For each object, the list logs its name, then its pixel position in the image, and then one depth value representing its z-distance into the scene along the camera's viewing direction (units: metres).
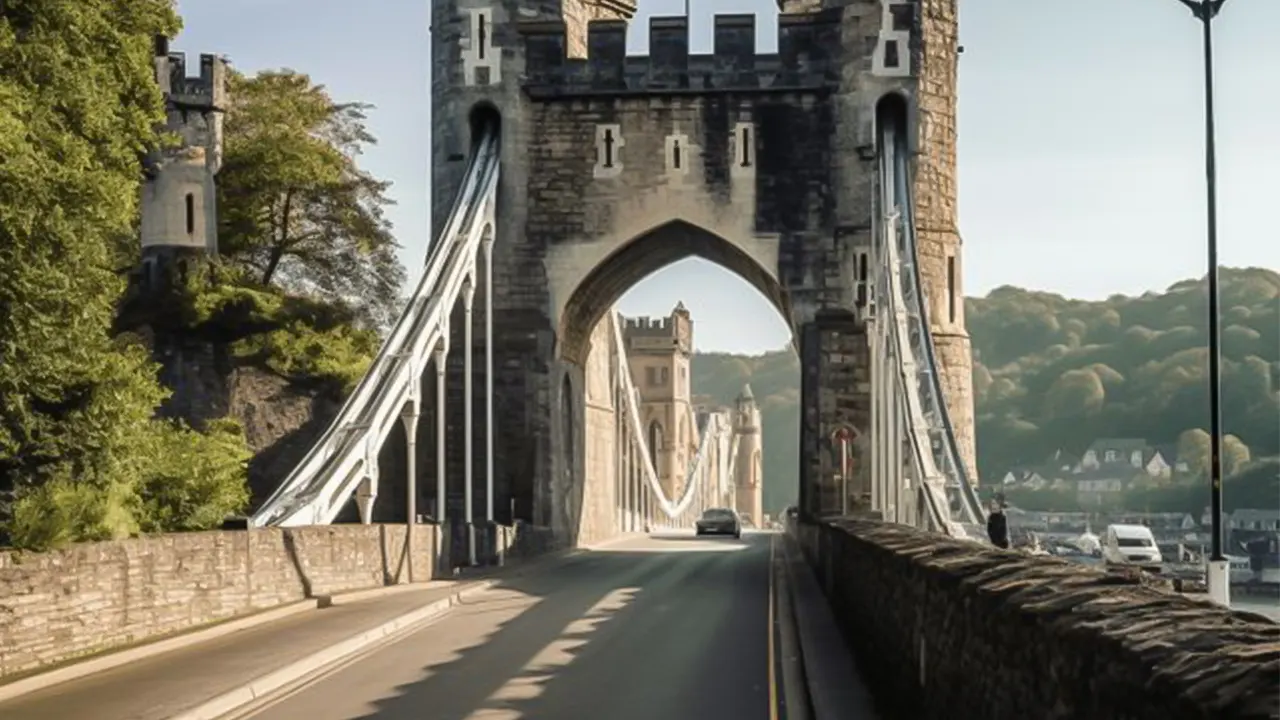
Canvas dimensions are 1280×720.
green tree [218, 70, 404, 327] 47.25
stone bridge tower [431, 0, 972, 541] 34.12
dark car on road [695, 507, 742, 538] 57.18
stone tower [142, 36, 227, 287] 45.59
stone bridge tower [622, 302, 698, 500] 103.62
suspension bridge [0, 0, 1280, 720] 12.09
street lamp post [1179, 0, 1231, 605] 17.78
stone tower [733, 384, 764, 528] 130.88
